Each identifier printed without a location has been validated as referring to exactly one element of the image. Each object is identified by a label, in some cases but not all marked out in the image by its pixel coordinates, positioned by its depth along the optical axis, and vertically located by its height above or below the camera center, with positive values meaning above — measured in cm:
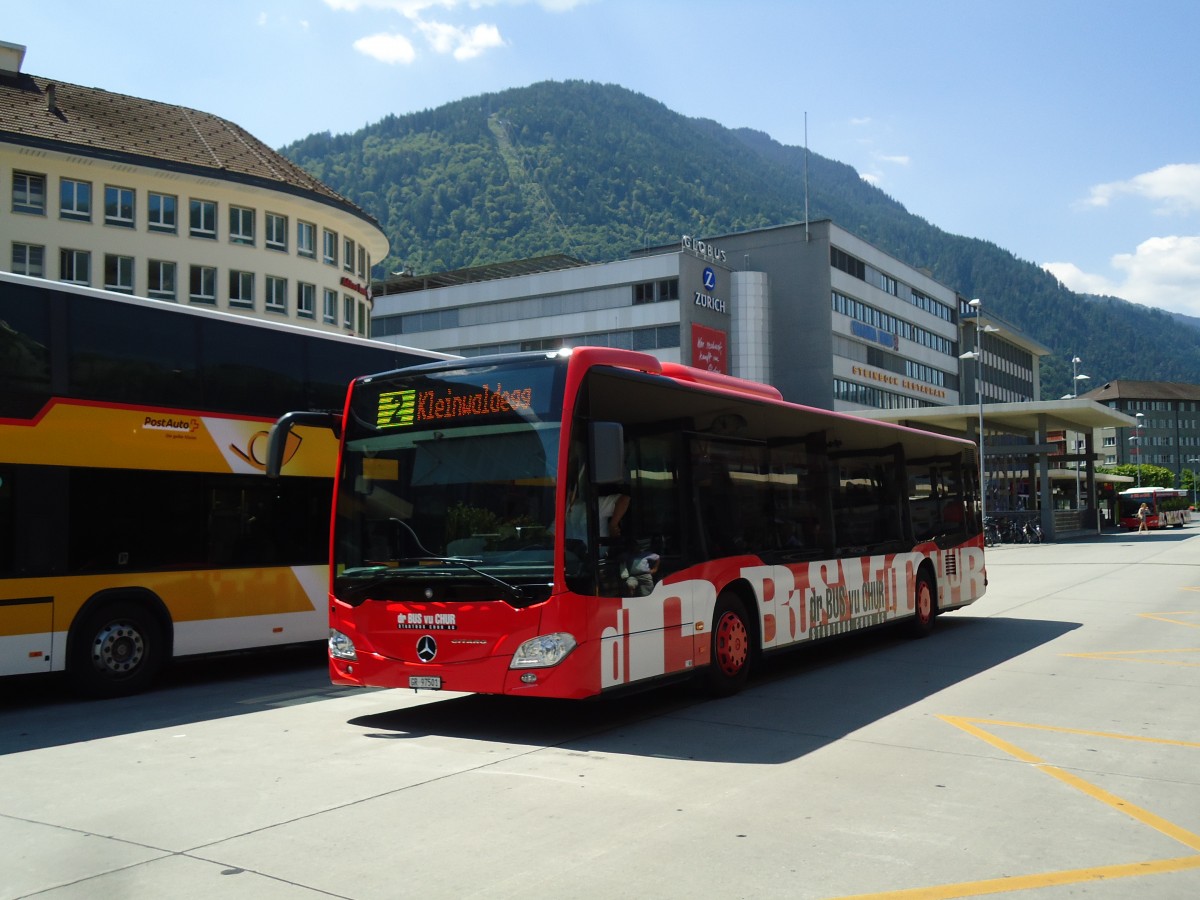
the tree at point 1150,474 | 14025 +463
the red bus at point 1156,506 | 7188 +20
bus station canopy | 5328 +471
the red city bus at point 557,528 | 843 -12
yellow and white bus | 1024 +30
